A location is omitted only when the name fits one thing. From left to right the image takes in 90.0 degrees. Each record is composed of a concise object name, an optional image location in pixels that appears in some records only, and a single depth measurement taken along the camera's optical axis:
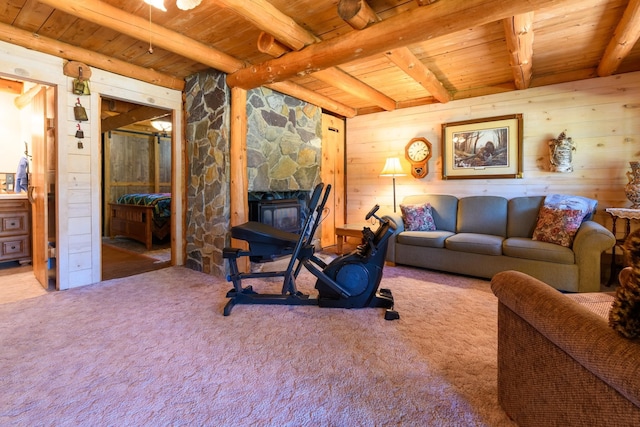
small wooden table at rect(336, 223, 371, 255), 4.30
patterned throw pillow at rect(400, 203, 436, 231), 4.13
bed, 5.25
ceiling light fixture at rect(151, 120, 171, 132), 5.73
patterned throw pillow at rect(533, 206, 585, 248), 3.06
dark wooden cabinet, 3.95
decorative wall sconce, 3.68
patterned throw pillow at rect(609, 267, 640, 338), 0.83
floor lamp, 4.55
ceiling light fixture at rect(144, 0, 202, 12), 1.76
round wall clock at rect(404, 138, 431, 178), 4.76
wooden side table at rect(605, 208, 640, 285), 3.03
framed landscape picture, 4.09
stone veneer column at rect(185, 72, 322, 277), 3.64
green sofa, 2.89
